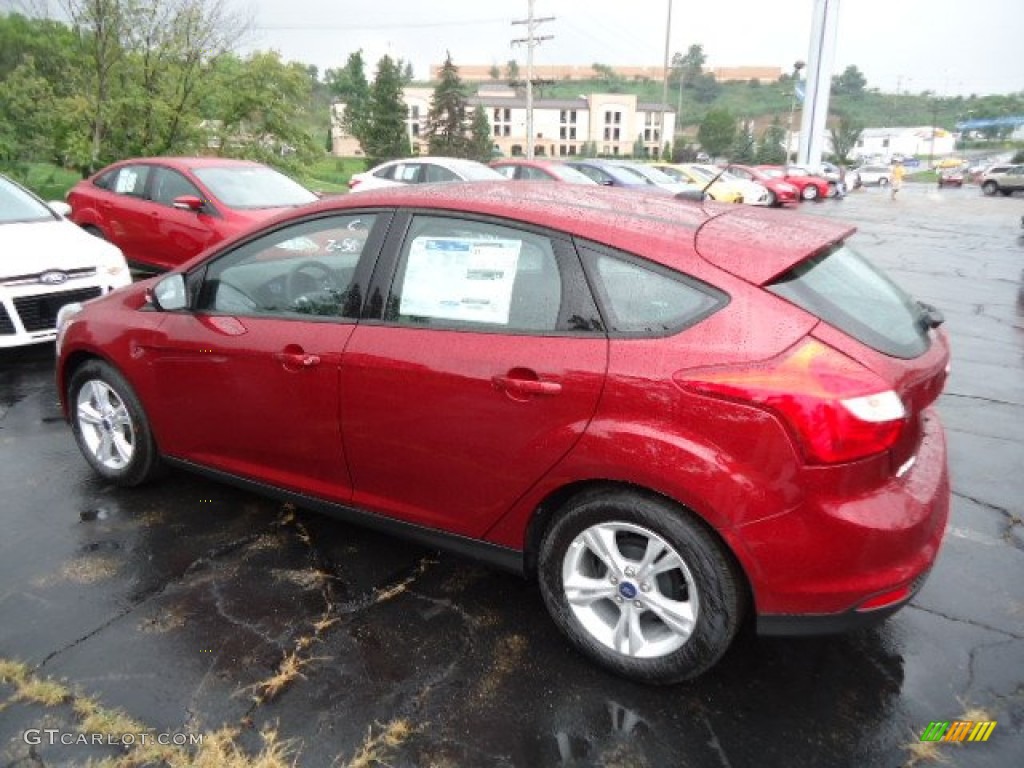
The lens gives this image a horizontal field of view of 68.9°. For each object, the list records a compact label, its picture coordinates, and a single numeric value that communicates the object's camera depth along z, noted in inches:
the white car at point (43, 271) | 217.8
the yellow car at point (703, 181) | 836.6
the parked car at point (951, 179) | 1793.8
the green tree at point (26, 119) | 676.1
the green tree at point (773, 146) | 3304.6
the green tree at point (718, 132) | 4028.1
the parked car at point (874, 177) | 1840.6
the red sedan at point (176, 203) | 315.3
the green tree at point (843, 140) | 3390.7
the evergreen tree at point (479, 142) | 2741.1
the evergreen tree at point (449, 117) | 2690.0
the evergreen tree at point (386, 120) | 2807.6
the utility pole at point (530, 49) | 1582.2
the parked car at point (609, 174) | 695.6
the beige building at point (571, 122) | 4579.2
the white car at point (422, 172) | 506.9
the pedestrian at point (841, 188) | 1358.6
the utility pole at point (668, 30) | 2018.9
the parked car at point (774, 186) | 1050.3
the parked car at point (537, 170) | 590.2
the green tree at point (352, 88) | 3973.9
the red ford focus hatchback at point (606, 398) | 84.3
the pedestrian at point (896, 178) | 1283.2
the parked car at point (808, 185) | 1215.6
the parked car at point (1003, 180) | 1422.2
